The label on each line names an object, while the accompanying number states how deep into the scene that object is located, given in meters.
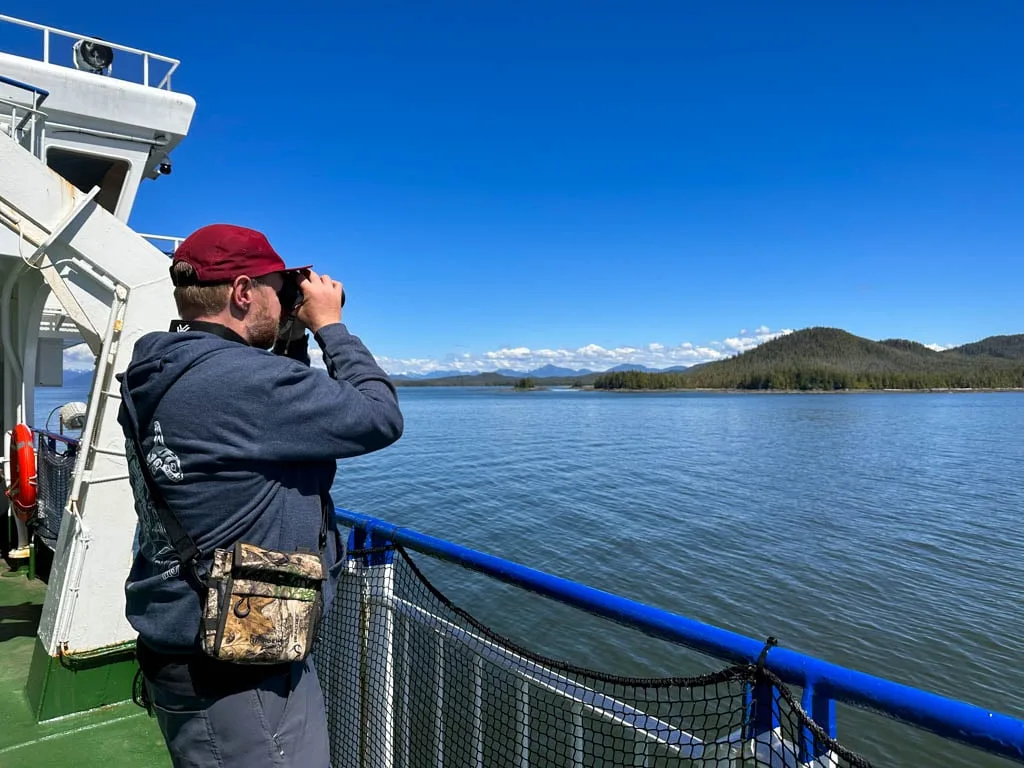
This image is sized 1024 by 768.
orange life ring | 5.58
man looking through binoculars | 1.50
